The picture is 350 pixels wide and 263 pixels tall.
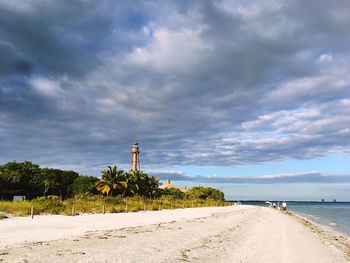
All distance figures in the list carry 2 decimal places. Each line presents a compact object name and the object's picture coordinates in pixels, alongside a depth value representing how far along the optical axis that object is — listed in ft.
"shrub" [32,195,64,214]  91.14
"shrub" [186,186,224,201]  292.10
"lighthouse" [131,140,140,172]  327.18
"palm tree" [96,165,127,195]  180.45
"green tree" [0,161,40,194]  208.42
